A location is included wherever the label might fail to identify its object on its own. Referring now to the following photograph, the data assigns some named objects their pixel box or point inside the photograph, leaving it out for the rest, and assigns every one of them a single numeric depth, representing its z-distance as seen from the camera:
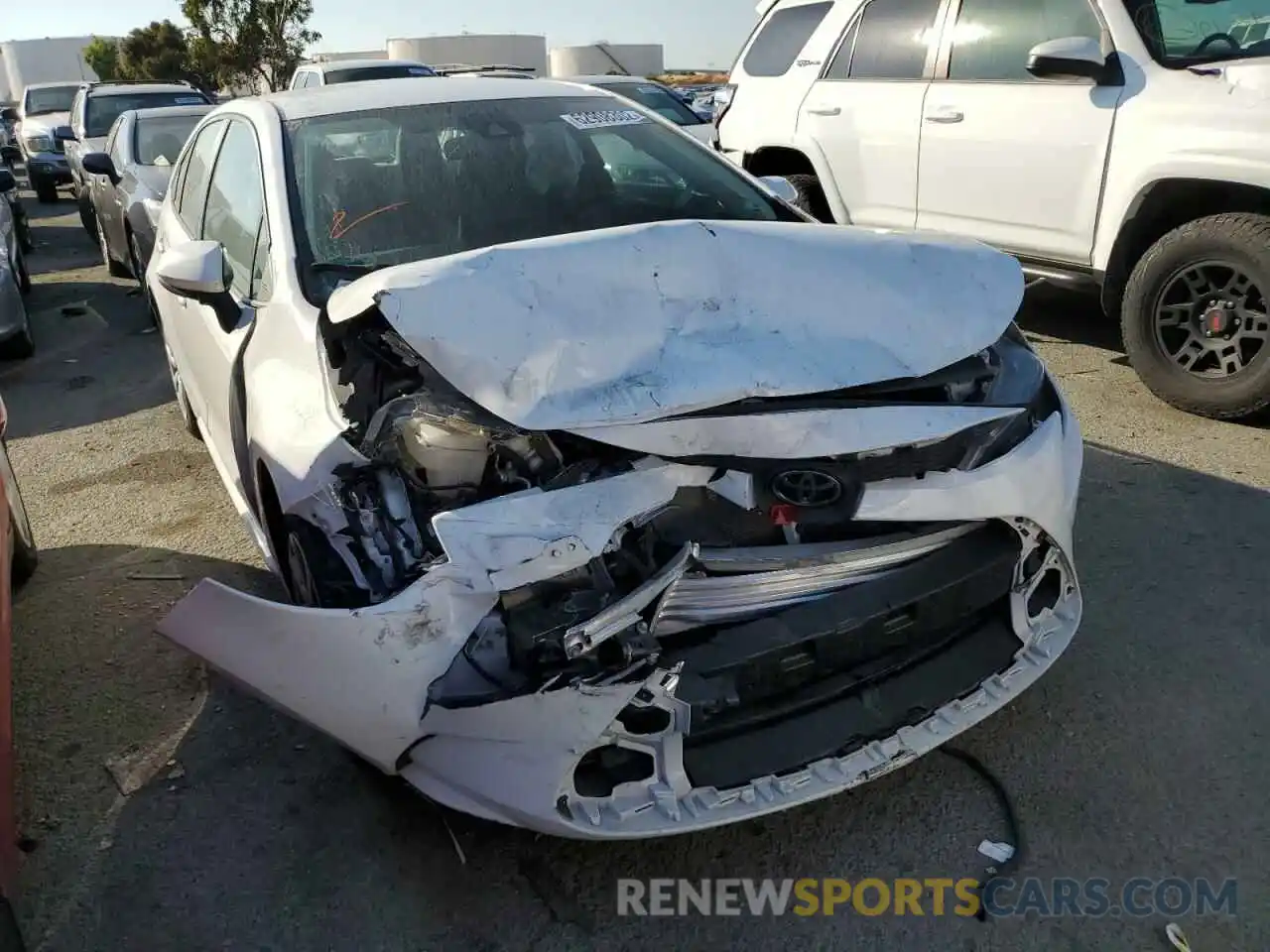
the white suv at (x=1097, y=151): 4.52
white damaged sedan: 2.05
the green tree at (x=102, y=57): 50.81
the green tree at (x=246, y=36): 30.66
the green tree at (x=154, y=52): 37.12
